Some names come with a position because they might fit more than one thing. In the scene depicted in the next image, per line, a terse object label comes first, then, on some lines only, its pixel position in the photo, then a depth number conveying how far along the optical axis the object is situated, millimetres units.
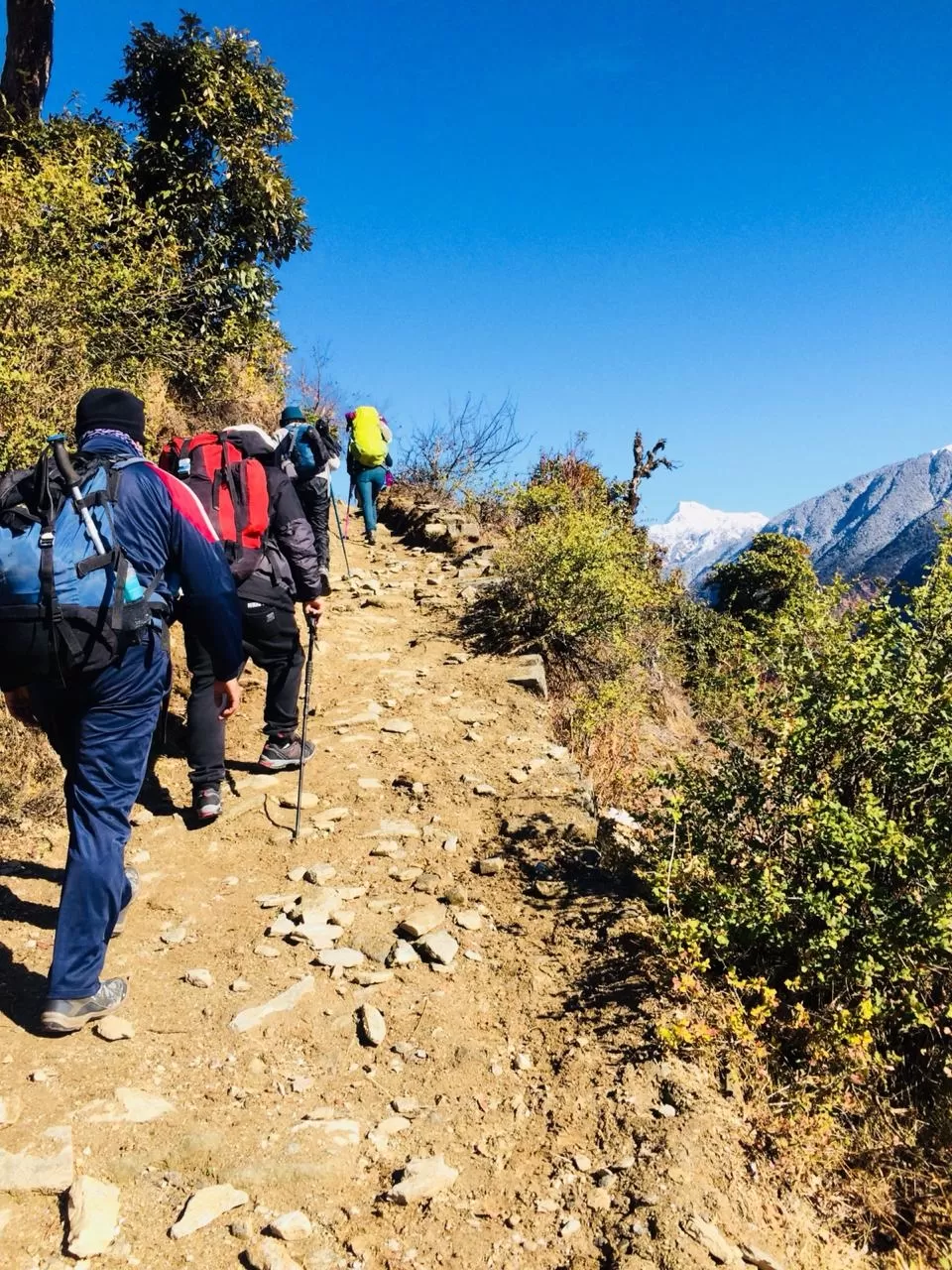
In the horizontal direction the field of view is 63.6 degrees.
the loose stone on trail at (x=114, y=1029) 2588
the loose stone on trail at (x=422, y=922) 3193
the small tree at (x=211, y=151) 10250
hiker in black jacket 4117
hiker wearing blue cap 4898
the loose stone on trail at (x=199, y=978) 2902
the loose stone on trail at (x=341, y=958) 3029
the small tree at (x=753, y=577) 23875
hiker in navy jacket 2592
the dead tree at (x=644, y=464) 14500
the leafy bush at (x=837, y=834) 2674
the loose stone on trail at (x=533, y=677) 5965
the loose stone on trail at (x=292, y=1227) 1926
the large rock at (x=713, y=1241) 1886
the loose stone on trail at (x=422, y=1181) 2055
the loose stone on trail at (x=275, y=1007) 2701
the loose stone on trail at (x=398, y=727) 5211
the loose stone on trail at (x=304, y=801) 4312
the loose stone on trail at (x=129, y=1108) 2238
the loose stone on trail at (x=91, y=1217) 1838
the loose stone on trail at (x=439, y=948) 3051
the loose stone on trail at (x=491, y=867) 3660
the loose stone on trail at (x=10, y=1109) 2180
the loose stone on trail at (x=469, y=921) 3266
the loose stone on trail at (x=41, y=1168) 1984
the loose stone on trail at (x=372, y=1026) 2646
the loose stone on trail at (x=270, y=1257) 1844
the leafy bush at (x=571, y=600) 6594
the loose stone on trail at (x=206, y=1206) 1922
